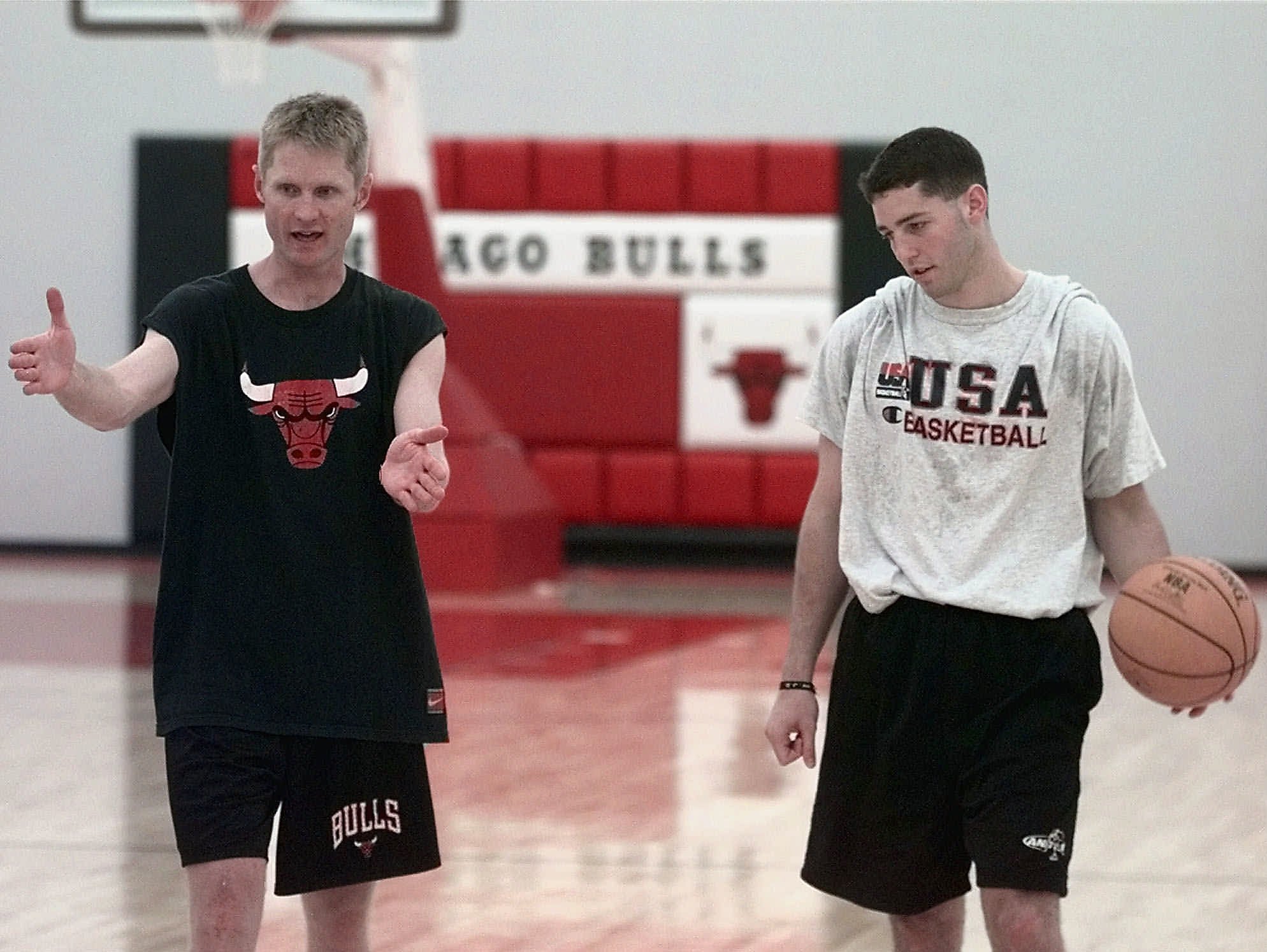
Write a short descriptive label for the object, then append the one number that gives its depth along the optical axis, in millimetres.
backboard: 20422
